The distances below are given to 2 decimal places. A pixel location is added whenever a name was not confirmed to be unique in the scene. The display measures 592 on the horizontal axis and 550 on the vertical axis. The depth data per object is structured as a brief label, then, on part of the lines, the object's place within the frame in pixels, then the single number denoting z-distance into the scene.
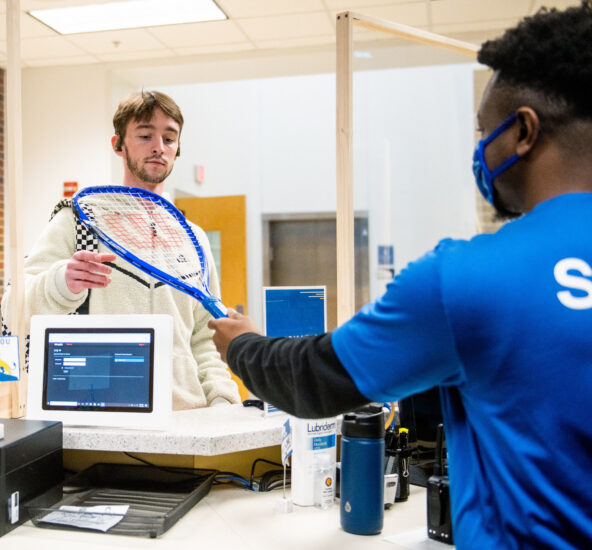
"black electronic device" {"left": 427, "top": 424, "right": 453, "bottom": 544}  1.22
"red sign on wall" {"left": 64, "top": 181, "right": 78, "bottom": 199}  4.77
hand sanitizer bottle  1.41
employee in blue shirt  0.68
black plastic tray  1.27
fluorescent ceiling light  3.82
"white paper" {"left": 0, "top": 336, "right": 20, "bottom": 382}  1.61
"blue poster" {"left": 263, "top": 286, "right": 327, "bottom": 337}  1.58
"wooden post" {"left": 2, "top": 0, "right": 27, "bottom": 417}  1.76
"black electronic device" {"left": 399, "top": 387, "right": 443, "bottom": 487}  1.61
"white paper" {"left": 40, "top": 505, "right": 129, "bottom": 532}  1.27
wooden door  5.62
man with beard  1.78
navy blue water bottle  1.27
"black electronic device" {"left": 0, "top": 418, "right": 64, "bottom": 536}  1.24
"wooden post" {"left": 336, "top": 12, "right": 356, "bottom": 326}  1.82
